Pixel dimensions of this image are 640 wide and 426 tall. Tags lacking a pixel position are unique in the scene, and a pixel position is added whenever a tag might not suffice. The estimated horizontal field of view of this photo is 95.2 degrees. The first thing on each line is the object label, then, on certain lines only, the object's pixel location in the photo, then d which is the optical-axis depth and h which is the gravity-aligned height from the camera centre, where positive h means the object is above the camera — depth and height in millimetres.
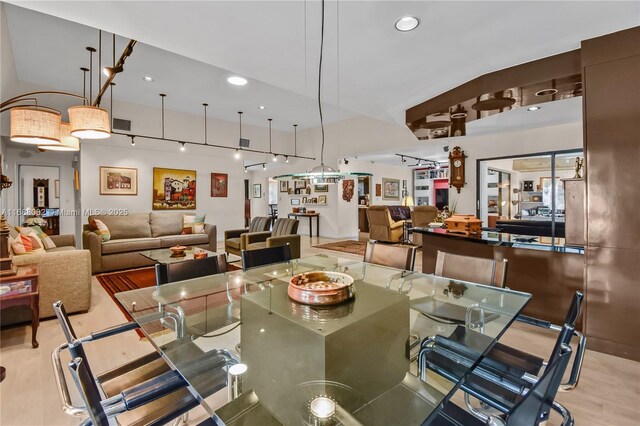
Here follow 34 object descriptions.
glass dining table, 958 -572
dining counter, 2701 -543
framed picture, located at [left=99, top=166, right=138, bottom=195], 6234 +716
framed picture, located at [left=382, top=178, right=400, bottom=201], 11359 +935
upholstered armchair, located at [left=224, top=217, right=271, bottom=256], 5832 -409
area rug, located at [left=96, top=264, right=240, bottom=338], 4156 -1037
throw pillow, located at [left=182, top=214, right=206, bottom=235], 6334 -246
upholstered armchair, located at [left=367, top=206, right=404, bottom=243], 7688 -370
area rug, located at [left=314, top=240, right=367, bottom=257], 6792 -862
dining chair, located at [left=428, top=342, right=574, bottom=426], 689 -452
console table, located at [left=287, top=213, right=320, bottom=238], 9265 -149
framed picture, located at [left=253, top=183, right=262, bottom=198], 12828 +1010
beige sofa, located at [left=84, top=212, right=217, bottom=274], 4973 -491
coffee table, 4254 -660
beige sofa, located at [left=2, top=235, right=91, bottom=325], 2896 -720
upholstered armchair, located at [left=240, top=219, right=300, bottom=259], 5134 -454
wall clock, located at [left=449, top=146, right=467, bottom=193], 6789 +1026
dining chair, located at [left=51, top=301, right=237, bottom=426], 843 -680
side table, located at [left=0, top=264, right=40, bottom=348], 2400 -663
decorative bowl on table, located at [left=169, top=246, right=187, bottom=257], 4406 -576
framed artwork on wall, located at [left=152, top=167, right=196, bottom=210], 6945 +592
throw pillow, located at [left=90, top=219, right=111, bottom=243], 5113 -282
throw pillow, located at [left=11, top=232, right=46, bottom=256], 3096 -349
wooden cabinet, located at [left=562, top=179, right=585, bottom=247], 2670 +4
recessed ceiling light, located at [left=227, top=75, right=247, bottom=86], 4801 +2231
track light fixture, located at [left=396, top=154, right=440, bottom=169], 9928 +1947
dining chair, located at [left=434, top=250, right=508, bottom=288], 1981 -422
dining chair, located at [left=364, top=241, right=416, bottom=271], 2547 -401
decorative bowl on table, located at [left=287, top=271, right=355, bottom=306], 1450 -398
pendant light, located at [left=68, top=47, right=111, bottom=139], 2656 +860
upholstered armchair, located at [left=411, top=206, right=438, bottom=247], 7492 -104
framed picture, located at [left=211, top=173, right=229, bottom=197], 7889 +785
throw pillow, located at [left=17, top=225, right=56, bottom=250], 4121 -321
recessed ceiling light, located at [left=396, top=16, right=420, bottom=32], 2295 +1520
